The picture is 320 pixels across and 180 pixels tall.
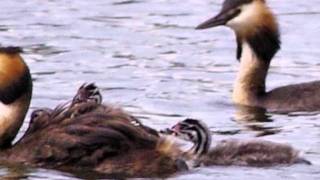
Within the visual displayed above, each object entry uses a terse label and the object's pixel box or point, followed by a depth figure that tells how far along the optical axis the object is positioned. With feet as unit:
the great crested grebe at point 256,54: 51.88
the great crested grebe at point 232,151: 41.81
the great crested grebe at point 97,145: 41.55
